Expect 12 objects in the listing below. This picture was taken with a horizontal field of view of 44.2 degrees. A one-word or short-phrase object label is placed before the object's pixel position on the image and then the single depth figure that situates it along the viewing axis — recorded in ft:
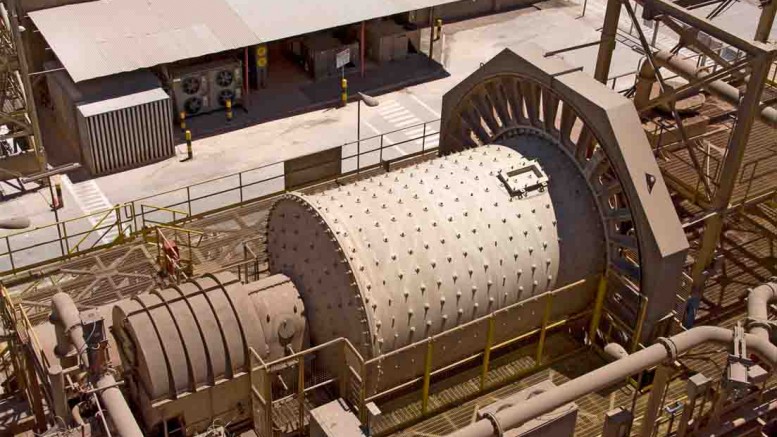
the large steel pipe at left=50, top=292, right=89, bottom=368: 61.57
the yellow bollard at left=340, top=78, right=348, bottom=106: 148.87
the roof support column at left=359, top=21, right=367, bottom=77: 154.81
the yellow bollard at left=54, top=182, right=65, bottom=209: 121.49
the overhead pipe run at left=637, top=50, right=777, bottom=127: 86.36
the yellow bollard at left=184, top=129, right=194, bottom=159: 132.67
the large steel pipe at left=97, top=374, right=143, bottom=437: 56.70
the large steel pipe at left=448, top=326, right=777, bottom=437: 54.34
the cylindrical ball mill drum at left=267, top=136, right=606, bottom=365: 66.85
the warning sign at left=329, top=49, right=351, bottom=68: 140.26
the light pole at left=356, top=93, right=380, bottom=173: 113.80
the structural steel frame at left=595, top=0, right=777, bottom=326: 73.41
